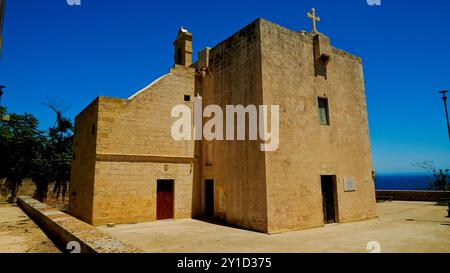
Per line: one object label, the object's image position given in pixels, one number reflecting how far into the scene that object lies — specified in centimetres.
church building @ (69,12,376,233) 1197
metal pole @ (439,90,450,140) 1472
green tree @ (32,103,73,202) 2561
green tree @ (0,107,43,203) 2469
